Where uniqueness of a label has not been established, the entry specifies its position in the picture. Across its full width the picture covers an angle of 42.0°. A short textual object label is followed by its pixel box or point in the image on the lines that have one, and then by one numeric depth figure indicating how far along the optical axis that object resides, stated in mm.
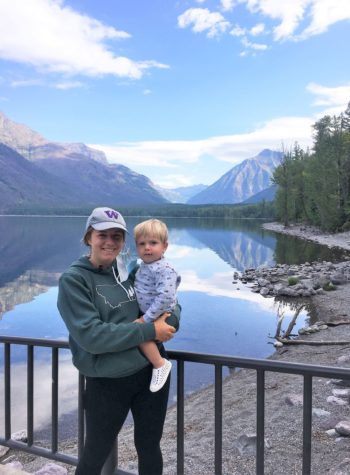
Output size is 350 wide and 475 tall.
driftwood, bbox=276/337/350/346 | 12556
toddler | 2982
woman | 2893
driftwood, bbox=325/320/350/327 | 15453
